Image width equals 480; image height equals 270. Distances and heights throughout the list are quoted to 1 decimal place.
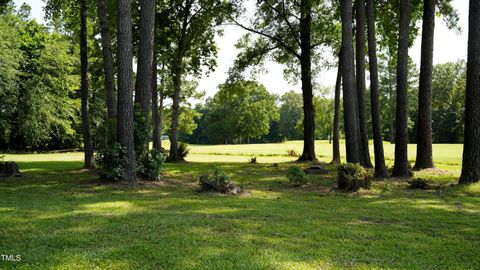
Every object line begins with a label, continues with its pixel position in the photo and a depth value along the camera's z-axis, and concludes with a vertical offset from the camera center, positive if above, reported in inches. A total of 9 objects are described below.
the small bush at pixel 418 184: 474.0 -58.2
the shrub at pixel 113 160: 462.9 -30.4
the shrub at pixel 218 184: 430.7 -54.2
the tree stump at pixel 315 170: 665.0 -59.7
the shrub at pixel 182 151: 966.2 -39.0
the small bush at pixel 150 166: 512.7 -40.9
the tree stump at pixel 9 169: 559.0 -50.5
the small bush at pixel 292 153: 1290.6 -60.3
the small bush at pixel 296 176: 504.7 -52.5
